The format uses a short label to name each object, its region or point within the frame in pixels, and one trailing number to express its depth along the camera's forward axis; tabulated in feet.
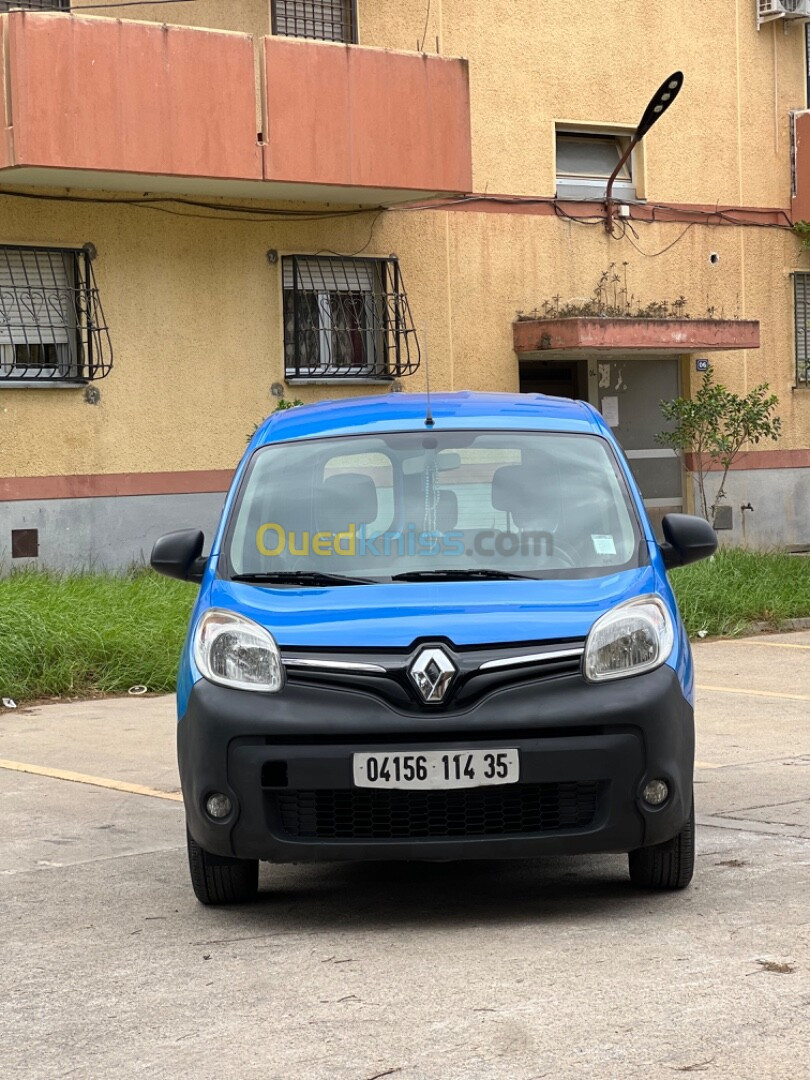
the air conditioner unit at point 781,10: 71.72
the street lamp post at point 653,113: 64.85
